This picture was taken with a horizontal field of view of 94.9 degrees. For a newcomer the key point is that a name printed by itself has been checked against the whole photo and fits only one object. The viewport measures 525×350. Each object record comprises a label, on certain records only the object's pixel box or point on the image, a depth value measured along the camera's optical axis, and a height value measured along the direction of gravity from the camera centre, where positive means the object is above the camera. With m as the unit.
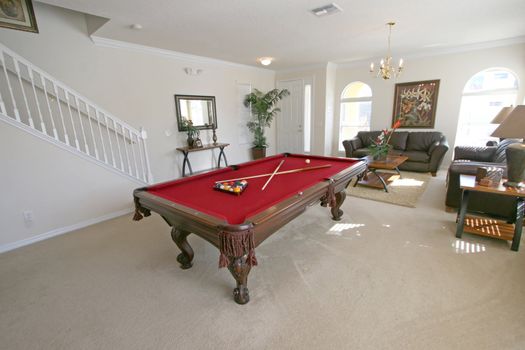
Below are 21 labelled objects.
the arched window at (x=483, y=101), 4.74 +0.19
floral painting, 5.40 +0.21
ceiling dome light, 4.82 +1.14
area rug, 3.71 -1.28
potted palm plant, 6.09 +0.13
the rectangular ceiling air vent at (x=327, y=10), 2.67 +1.19
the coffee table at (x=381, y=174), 4.14 -1.15
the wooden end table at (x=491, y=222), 2.34 -1.21
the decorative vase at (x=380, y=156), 4.40 -0.76
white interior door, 6.55 -0.05
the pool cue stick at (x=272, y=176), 2.27 -0.61
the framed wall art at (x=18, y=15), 2.86 +1.33
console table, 4.63 -0.55
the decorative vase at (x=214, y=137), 5.18 -0.36
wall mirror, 4.72 +0.21
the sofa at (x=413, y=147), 4.93 -0.74
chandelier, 3.39 +0.79
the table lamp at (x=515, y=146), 2.12 -0.35
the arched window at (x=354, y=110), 6.32 +0.14
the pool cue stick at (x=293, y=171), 2.55 -0.60
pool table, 1.48 -0.62
